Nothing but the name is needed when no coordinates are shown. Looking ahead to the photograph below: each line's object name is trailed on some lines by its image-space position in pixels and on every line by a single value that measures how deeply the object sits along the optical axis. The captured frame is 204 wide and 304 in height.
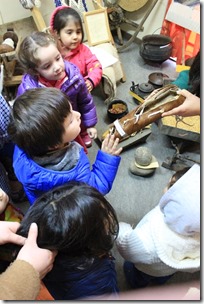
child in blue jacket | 0.91
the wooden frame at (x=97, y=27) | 2.36
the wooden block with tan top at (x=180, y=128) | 1.88
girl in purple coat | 1.30
